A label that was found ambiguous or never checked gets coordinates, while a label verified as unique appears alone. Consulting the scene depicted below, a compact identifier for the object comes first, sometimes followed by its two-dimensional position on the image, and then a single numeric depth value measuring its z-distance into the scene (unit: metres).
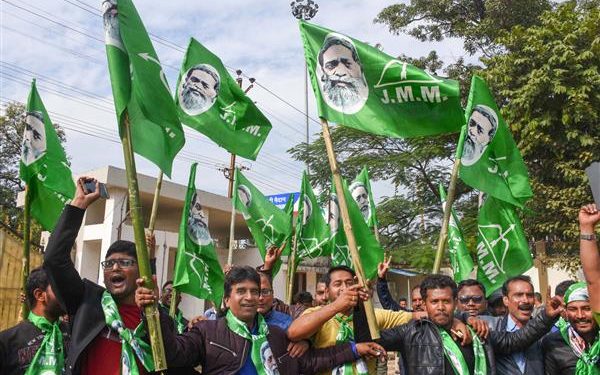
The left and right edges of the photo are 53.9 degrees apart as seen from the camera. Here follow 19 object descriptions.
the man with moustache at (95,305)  2.82
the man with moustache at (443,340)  3.44
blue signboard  20.95
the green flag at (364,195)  8.21
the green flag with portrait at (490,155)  5.04
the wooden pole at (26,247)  4.17
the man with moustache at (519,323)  3.81
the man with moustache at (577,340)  3.50
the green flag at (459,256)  6.54
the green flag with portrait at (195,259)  6.14
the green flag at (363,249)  5.82
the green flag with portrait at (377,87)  4.19
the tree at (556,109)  12.36
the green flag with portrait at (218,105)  5.72
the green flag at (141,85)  3.17
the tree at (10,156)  24.35
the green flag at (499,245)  5.74
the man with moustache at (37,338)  3.05
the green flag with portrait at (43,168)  5.10
